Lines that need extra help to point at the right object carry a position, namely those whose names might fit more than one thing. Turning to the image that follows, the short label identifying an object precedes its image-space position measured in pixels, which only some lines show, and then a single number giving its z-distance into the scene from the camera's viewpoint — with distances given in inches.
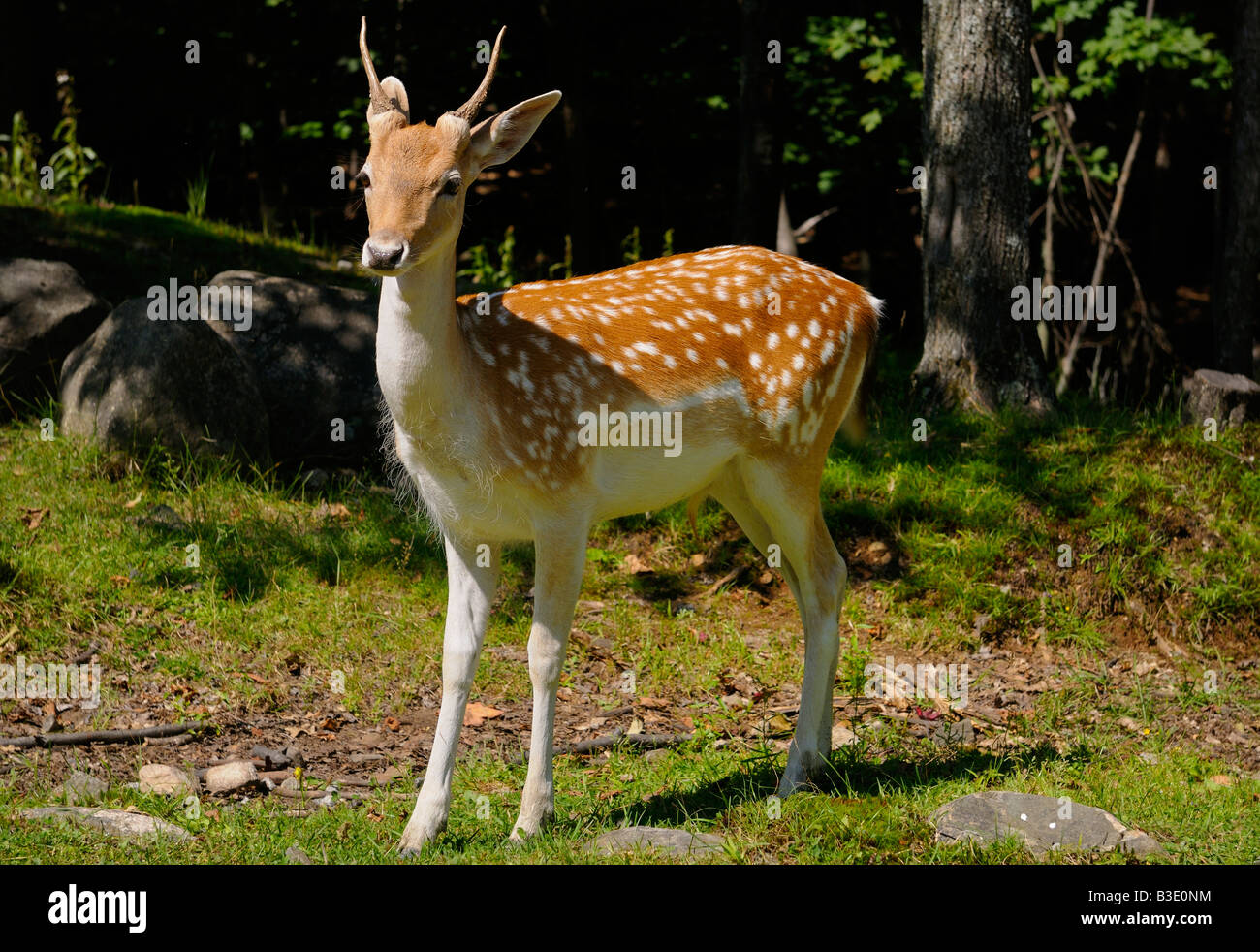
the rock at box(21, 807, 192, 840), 194.1
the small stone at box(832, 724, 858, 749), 245.4
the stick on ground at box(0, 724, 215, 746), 229.6
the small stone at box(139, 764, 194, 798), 214.7
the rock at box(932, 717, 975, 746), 245.0
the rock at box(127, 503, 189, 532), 294.0
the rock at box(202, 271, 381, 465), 345.1
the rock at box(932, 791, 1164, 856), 185.2
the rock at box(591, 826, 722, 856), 183.0
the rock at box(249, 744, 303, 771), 232.2
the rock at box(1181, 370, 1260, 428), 338.0
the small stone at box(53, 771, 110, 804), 207.6
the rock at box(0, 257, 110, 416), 342.3
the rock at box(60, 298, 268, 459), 313.6
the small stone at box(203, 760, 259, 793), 220.1
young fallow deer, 185.6
